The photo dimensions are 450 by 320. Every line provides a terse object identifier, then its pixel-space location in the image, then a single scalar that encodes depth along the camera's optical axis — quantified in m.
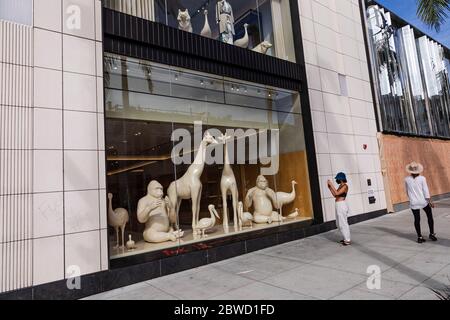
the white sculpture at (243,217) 7.39
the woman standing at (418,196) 6.51
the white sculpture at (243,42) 8.08
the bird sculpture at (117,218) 5.35
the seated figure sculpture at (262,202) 7.80
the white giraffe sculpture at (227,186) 7.29
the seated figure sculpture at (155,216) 5.90
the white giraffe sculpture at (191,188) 6.41
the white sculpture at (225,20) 7.87
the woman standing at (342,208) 6.89
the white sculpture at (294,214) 8.46
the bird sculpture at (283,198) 8.30
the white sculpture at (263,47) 8.52
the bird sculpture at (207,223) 6.61
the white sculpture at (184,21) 6.96
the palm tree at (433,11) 6.77
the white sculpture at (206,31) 7.35
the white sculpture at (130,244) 5.58
